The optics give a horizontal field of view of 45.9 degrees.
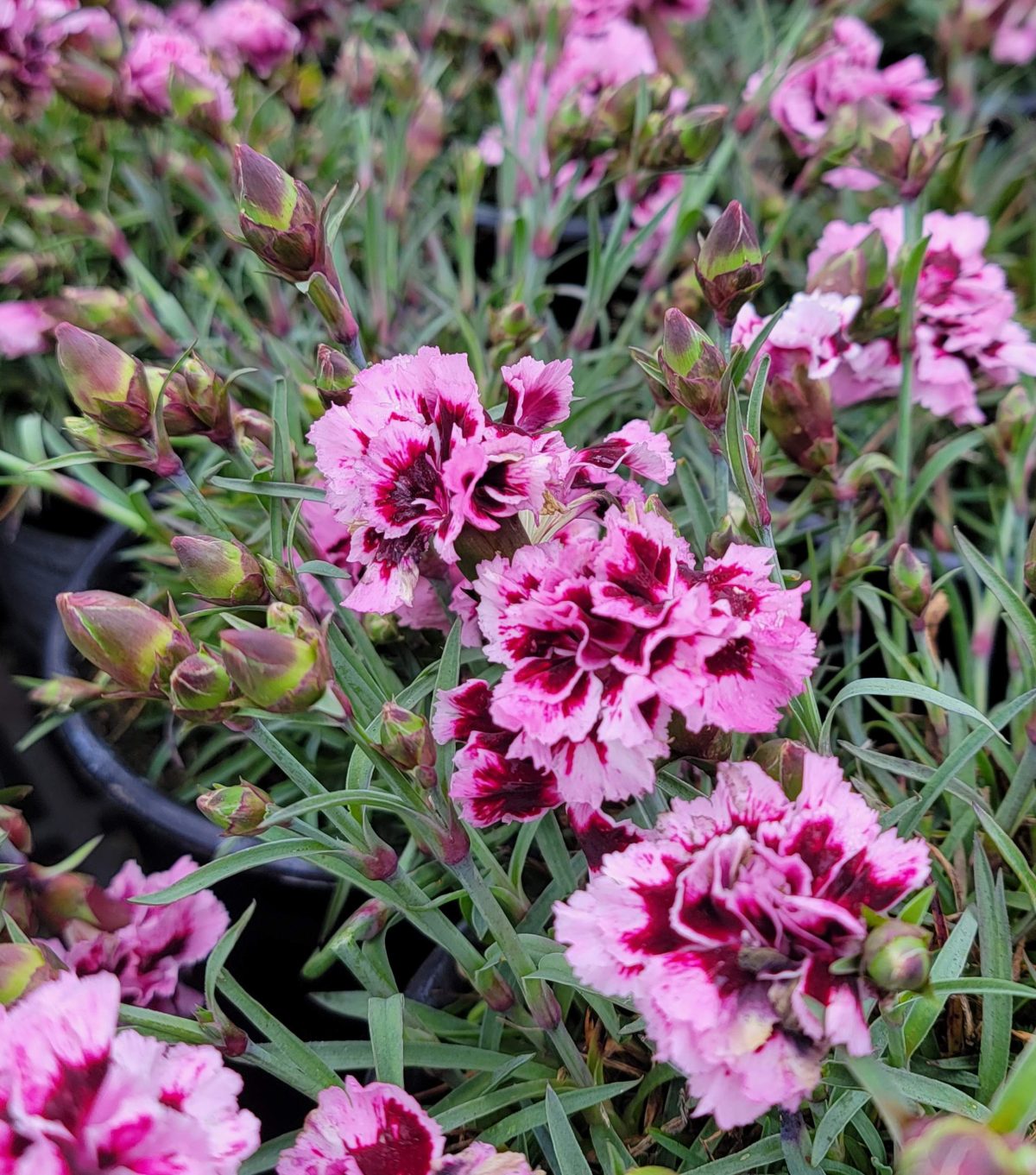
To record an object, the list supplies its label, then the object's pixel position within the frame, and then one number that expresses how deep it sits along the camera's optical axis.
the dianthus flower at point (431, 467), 0.16
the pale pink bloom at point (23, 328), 0.32
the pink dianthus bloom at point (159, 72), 0.31
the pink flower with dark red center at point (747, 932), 0.13
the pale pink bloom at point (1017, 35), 0.38
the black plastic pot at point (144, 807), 0.27
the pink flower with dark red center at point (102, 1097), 0.14
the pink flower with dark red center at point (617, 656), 0.14
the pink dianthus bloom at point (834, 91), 0.32
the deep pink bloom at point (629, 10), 0.39
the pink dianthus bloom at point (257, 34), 0.36
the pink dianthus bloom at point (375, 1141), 0.16
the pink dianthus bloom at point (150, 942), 0.21
